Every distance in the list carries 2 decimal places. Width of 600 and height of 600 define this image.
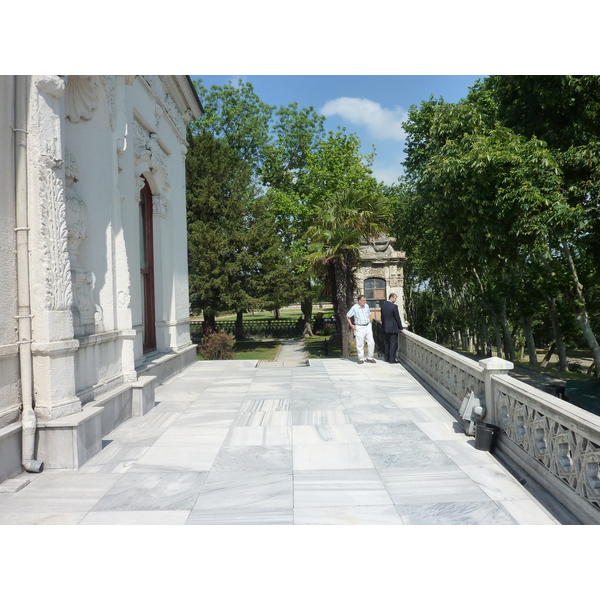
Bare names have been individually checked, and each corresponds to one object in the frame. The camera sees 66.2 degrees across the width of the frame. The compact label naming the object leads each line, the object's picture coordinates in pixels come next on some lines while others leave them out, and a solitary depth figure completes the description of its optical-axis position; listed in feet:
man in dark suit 38.93
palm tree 51.11
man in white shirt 38.96
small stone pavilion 67.10
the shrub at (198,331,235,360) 60.29
